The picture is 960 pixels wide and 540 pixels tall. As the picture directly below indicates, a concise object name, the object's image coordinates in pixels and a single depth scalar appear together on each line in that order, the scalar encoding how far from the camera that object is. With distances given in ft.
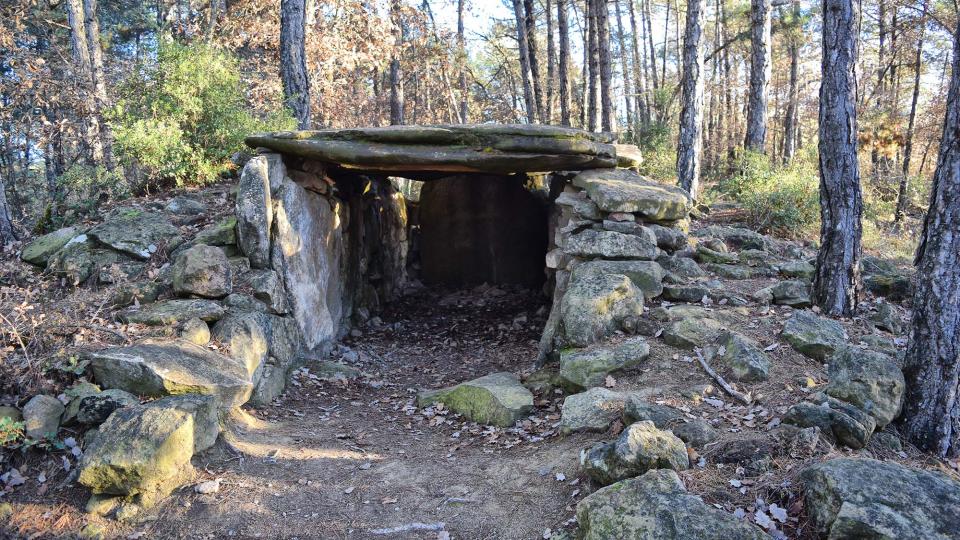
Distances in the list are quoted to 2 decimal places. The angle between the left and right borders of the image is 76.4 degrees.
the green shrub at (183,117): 25.48
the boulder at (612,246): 22.77
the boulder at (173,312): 18.06
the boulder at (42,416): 13.37
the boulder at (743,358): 16.51
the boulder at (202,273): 19.61
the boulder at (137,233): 21.84
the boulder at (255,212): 21.43
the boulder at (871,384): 13.91
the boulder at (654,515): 9.98
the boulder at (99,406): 13.88
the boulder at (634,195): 23.86
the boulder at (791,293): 21.11
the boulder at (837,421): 12.99
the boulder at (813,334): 17.39
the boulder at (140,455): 12.46
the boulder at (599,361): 17.98
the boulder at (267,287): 21.16
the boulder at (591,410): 15.28
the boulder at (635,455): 12.17
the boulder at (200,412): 13.96
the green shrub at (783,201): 33.27
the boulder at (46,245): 22.03
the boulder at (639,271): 21.74
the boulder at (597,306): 19.67
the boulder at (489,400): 17.95
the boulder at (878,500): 9.36
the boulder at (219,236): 22.00
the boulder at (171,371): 14.75
